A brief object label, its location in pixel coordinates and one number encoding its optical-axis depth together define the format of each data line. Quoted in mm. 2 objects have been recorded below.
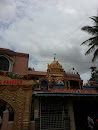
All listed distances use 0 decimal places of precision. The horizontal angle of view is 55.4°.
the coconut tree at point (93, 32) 12094
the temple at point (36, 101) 7770
